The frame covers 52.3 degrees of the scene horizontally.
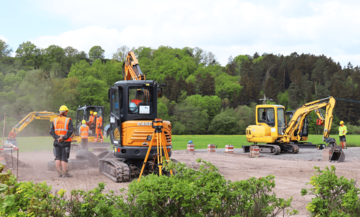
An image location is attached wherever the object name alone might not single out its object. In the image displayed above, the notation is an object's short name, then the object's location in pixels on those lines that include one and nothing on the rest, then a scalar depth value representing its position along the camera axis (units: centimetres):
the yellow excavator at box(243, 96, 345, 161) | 2388
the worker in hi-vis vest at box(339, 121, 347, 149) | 2716
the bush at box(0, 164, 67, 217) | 387
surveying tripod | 980
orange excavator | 1106
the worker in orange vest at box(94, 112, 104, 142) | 2519
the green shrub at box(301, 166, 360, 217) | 507
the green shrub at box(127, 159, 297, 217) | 434
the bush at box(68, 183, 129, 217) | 425
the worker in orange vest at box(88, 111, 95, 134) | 2561
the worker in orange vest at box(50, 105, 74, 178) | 1098
